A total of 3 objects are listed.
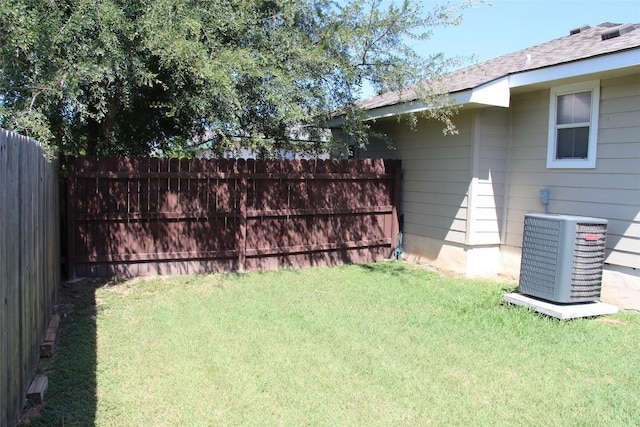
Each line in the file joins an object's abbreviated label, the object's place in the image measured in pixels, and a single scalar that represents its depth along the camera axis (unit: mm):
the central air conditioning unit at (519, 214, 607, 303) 5359
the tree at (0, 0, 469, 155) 5102
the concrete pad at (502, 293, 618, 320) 5195
